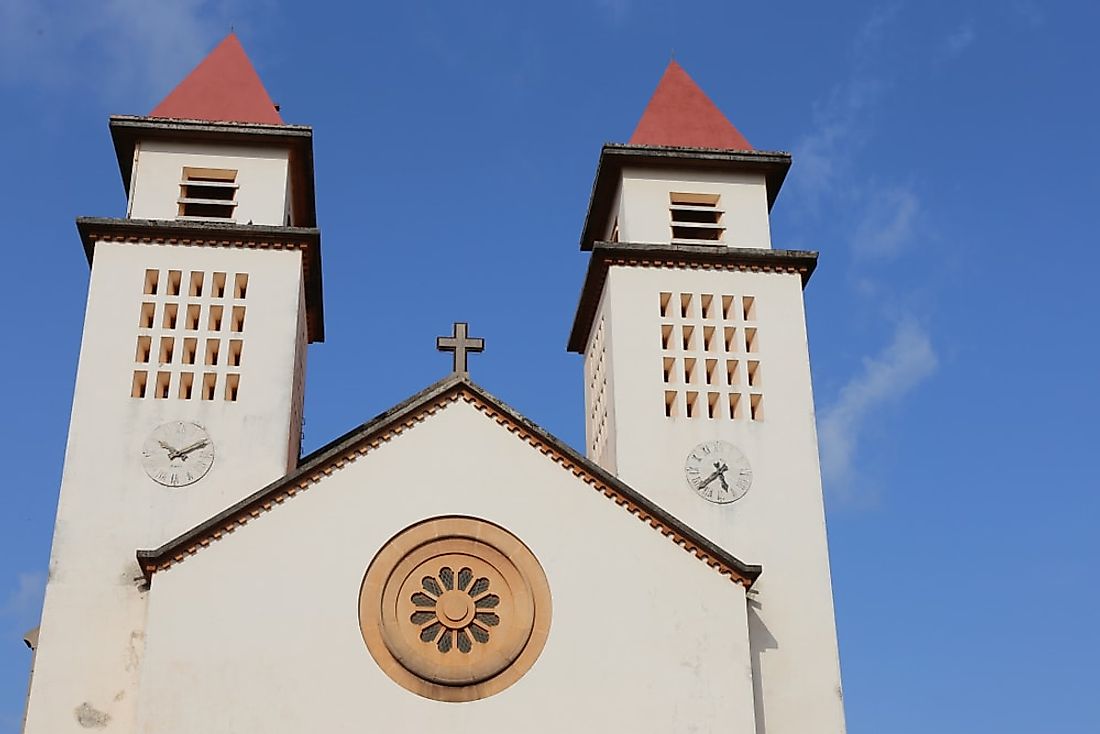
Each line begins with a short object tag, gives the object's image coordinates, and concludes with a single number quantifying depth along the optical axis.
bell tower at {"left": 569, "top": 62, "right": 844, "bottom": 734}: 22.89
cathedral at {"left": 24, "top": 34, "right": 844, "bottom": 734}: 19.83
